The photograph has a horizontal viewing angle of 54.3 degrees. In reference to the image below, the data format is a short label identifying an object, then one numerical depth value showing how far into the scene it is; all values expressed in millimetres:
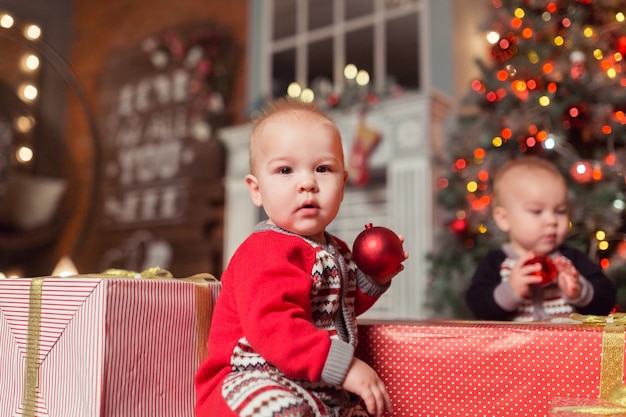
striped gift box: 961
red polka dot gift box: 945
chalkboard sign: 4465
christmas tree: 2202
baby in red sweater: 854
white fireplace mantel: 3227
